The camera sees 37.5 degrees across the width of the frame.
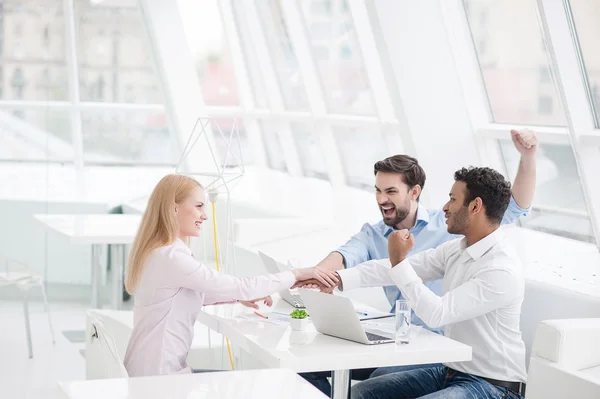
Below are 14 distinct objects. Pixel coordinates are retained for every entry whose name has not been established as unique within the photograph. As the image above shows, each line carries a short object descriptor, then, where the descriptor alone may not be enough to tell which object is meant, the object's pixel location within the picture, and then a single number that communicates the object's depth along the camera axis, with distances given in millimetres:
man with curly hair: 2939
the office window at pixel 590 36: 4508
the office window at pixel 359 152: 8008
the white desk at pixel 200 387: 2160
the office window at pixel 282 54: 9312
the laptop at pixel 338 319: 2748
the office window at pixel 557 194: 5207
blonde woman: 2967
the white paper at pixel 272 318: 3118
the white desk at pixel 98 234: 5465
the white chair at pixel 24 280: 5555
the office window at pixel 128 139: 9336
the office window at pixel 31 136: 6234
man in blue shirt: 3512
